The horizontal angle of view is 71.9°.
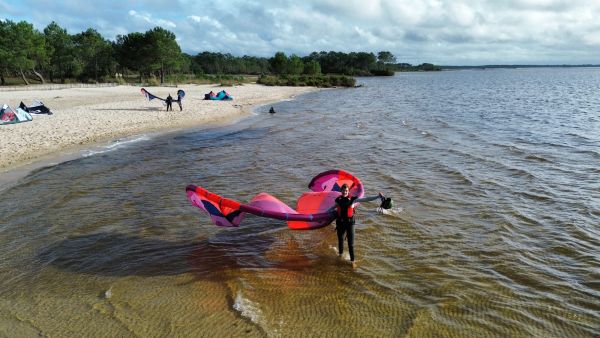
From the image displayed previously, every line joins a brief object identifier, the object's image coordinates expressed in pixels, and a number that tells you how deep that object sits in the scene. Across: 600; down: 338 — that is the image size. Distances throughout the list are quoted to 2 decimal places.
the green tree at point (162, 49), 74.62
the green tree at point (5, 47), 57.94
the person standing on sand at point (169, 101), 32.91
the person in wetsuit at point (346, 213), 8.30
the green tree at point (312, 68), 125.55
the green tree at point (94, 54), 72.72
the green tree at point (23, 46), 59.22
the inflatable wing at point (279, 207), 8.45
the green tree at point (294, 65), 116.85
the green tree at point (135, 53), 75.19
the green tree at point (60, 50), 69.19
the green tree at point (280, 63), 116.06
